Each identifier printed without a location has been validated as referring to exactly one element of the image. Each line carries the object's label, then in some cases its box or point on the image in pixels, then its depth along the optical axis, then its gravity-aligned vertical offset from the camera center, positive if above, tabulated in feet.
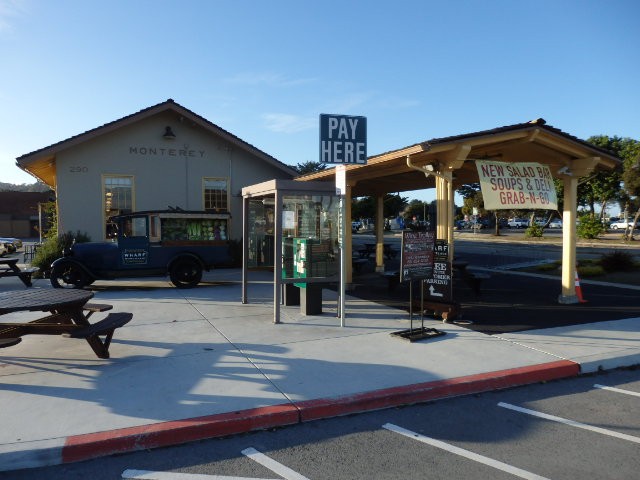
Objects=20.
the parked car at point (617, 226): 218.09 +1.68
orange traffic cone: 32.94 -4.39
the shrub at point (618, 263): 50.57 -3.63
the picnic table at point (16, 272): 38.62 -3.38
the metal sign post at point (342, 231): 25.45 -0.04
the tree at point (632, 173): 107.14 +12.99
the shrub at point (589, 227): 116.98 +0.64
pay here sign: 24.44 +4.77
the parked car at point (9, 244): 85.97 -2.37
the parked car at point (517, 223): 234.99 +3.18
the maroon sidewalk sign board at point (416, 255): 23.53 -1.25
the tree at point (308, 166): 207.36 +28.95
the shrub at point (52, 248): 46.60 -1.73
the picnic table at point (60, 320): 18.20 -3.77
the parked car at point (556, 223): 254.16 +3.67
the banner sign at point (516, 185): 28.25 +2.73
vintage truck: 38.06 -1.71
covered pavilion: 26.78 +4.49
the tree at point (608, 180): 120.87 +13.00
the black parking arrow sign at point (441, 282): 27.35 -3.01
